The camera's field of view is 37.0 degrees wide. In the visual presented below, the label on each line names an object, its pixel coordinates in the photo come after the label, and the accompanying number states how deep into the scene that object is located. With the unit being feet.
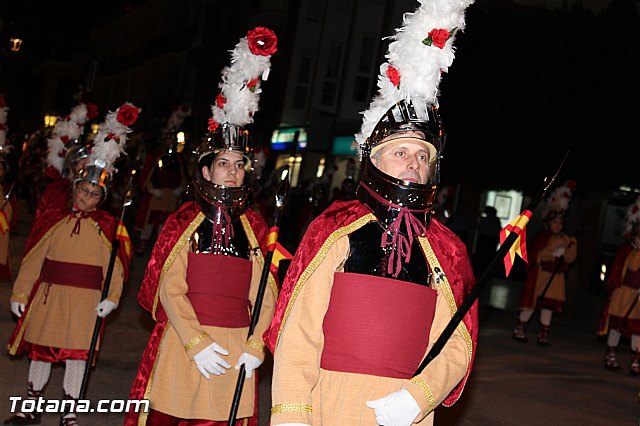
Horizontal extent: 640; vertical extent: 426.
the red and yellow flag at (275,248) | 17.83
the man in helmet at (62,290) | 23.75
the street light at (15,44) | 97.86
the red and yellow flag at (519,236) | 12.84
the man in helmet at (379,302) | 12.62
